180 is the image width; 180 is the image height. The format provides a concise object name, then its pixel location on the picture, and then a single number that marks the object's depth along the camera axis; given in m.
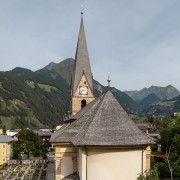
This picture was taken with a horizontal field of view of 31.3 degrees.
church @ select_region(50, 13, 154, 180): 20.25
